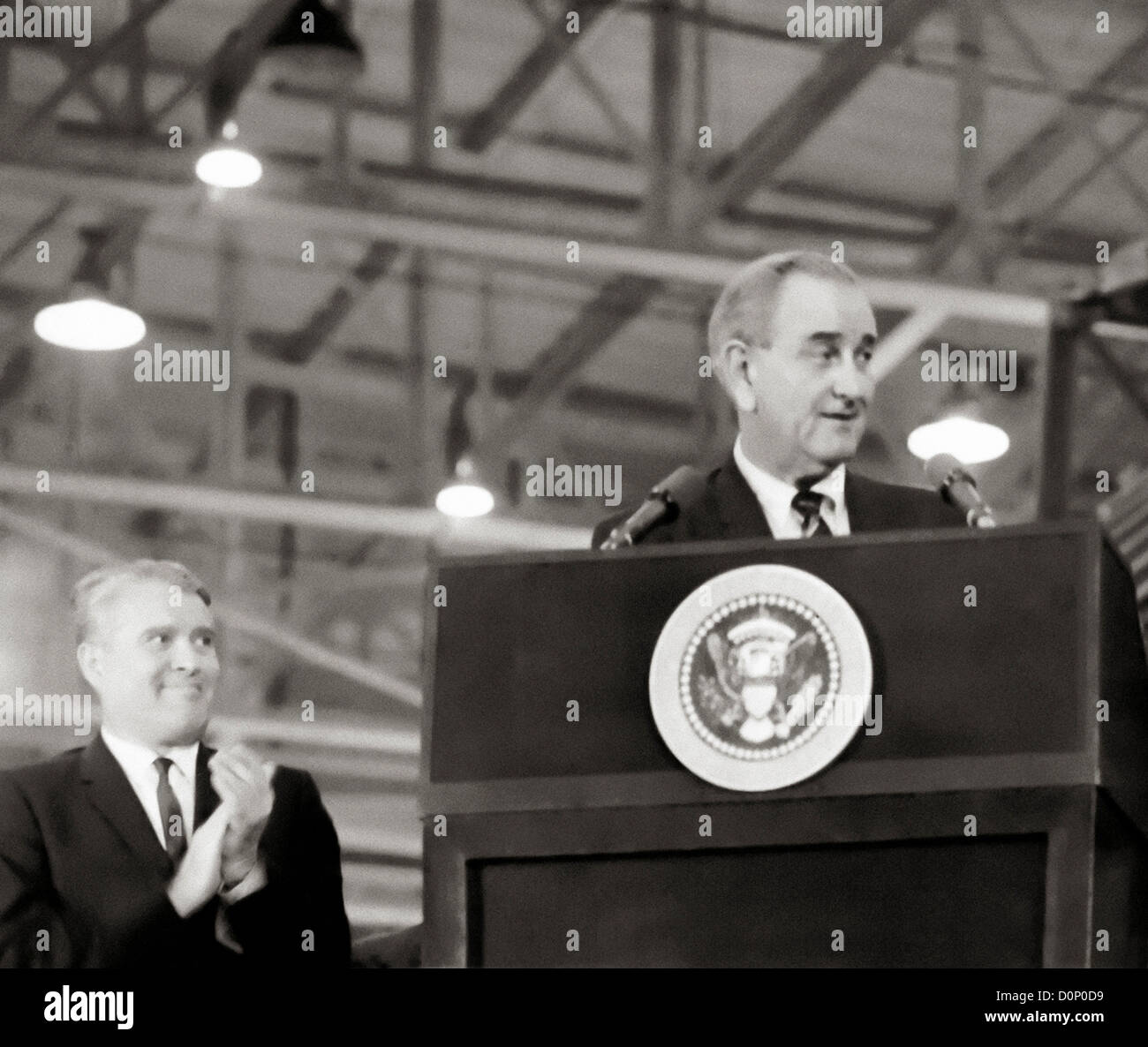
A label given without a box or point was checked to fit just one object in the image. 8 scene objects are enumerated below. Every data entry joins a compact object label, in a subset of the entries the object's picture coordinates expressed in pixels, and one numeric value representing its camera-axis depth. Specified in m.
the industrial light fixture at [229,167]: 12.41
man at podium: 5.10
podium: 4.53
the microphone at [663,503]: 5.07
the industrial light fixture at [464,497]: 16.16
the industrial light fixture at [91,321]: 13.13
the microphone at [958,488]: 4.96
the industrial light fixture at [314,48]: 11.70
